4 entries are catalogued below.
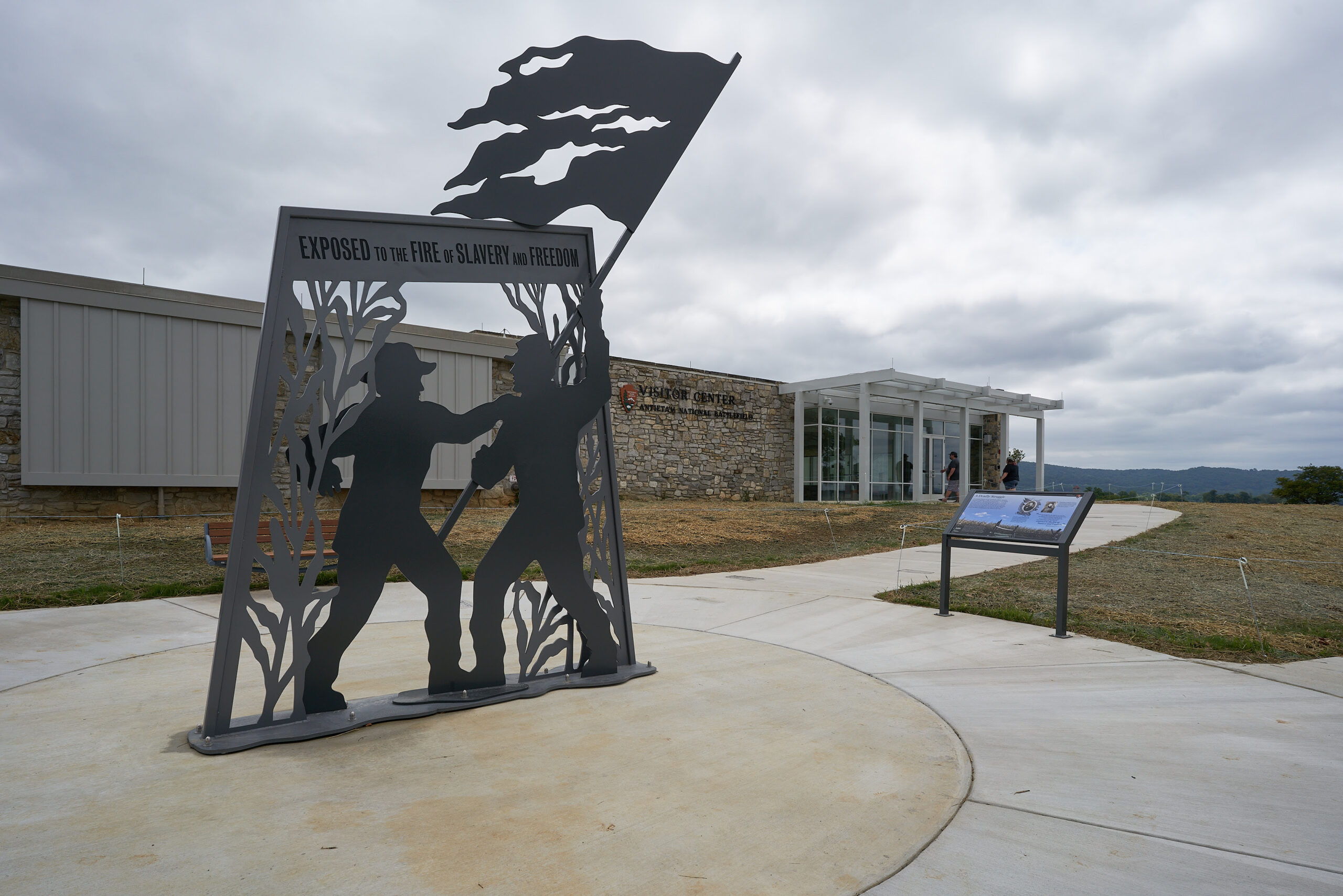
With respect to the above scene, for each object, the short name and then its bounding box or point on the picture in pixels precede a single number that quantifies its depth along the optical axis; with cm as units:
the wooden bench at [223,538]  809
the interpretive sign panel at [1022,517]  657
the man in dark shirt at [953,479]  2469
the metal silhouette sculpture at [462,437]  402
